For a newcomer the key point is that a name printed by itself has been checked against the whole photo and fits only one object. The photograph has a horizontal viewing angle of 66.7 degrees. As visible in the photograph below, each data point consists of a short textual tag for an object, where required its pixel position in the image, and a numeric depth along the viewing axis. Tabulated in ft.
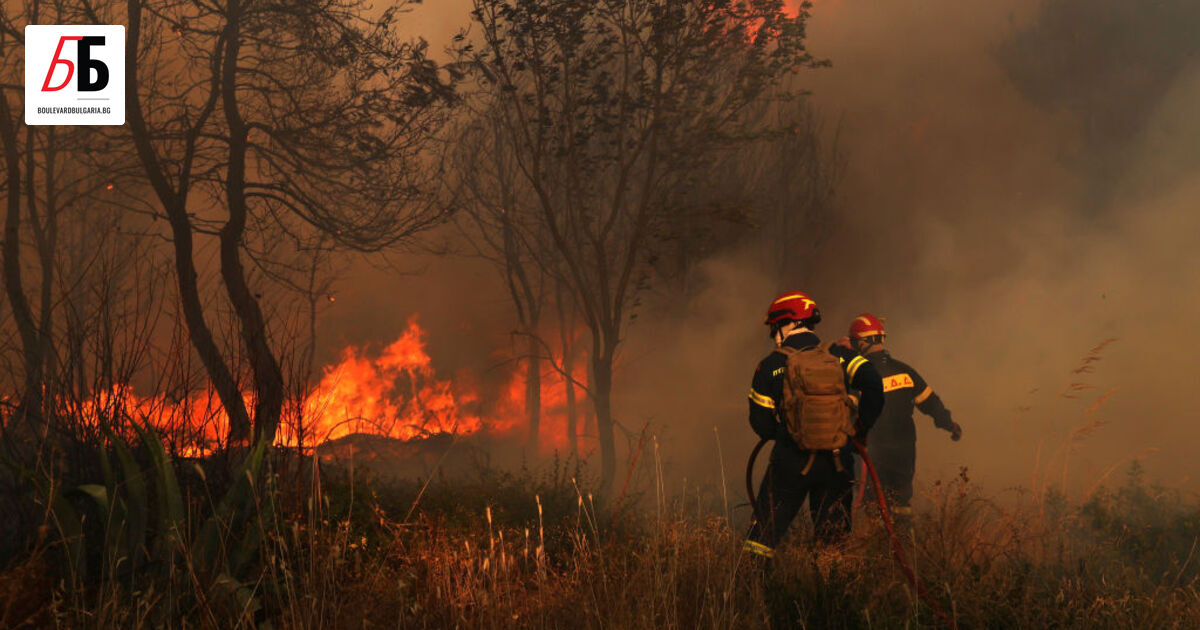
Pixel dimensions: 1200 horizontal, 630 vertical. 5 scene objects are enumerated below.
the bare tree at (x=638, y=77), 36.60
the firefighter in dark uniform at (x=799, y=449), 17.28
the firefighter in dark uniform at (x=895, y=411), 24.27
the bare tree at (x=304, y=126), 31.45
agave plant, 11.60
